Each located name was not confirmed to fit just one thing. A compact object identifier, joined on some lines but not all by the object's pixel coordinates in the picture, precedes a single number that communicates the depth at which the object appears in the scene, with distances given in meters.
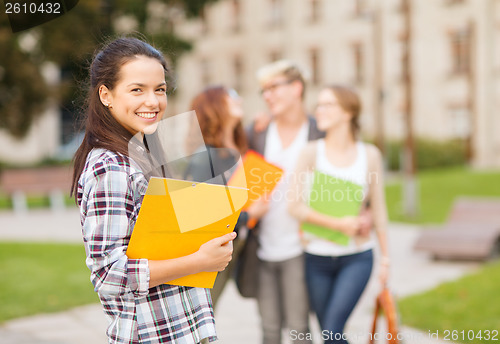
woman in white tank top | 3.54
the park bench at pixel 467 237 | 8.05
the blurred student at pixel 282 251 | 3.70
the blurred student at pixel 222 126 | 3.68
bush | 28.02
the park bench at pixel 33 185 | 15.05
